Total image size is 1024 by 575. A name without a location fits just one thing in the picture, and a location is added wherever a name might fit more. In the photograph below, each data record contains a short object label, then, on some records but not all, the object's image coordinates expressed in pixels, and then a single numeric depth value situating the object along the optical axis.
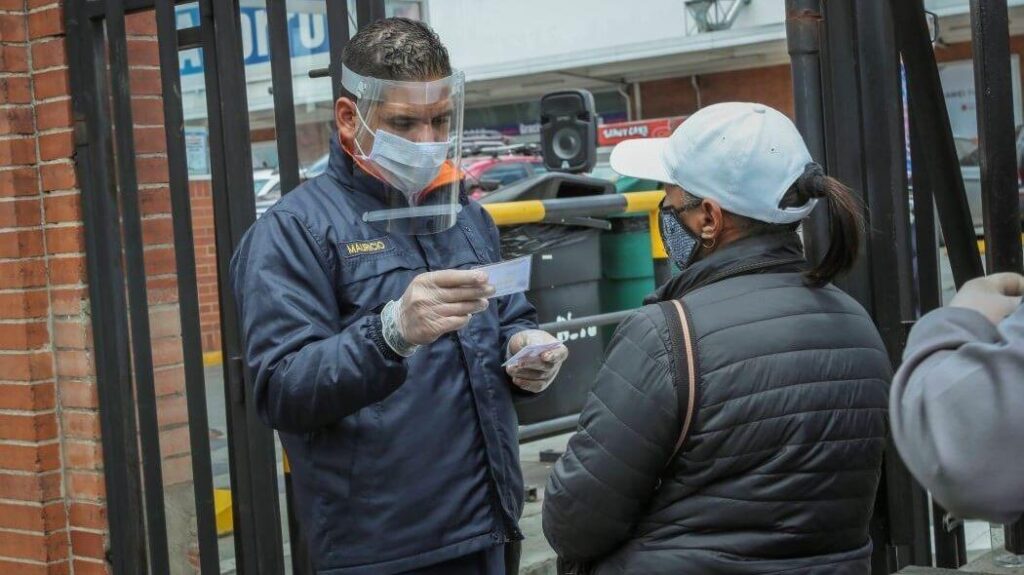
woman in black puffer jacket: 2.14
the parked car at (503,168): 16.84
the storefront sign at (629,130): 19.57
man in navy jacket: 2.64
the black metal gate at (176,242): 3.60
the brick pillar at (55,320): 4.05
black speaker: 9.45
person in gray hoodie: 1.55
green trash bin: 7.09
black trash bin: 6.52
